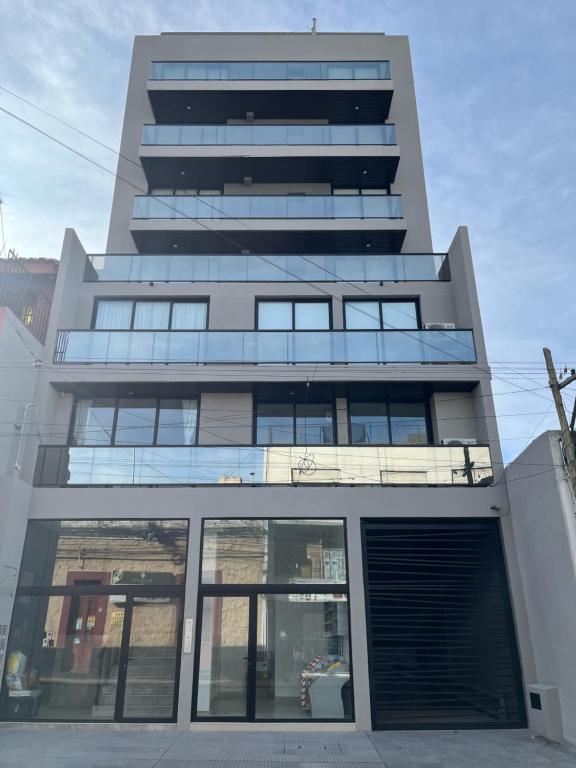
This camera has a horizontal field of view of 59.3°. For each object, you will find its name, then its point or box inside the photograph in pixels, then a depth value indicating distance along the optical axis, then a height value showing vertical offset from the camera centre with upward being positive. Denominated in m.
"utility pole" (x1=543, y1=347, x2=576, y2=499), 8.80 +3.29
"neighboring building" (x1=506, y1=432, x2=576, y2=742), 8.34 +0.74
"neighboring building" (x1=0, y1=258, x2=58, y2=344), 16.41 +9.79
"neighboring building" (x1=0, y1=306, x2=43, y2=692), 9.56 +3.55
